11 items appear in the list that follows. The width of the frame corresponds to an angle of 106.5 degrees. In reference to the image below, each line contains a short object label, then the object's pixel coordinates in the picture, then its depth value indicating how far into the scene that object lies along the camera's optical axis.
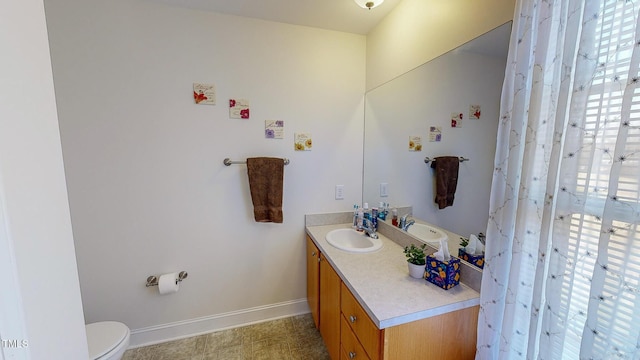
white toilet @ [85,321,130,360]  1.30
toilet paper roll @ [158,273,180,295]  1.73
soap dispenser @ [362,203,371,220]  1.98
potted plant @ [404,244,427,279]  1.25
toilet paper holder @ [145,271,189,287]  1.78
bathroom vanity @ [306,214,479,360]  0.99
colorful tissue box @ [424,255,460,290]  1.15
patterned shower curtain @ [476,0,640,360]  0.61
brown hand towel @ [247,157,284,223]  1.85
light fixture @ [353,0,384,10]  1.50
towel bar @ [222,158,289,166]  1.84
